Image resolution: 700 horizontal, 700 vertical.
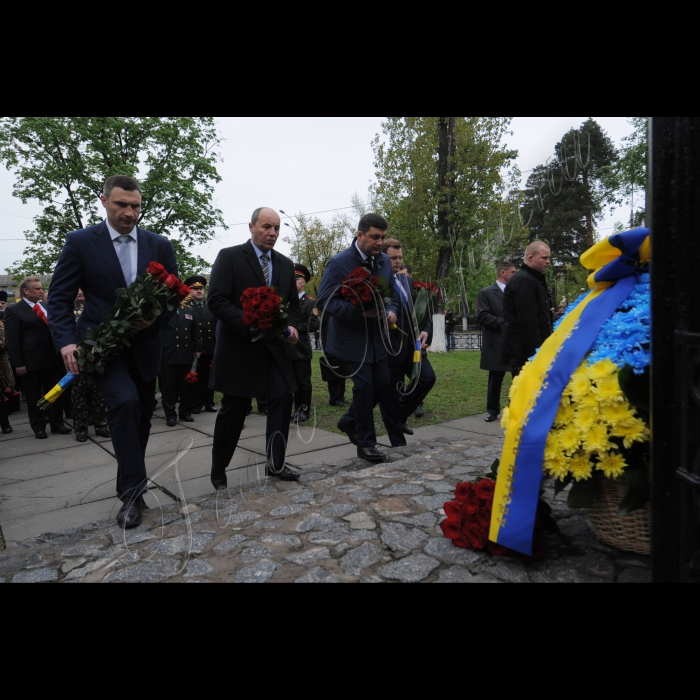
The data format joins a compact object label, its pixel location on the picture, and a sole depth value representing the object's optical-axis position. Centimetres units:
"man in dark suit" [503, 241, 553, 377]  644
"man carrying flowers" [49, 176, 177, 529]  382
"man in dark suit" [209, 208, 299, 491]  459
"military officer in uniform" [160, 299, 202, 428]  859
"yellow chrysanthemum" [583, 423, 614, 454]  244
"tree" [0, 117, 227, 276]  2077
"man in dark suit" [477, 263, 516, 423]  751
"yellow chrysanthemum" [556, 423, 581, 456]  252
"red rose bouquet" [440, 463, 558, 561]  272
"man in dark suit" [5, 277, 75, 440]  811
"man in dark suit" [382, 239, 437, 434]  628
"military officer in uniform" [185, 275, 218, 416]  952
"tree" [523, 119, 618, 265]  3425
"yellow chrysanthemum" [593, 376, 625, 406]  244
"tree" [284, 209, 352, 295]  3609
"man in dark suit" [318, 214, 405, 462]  529
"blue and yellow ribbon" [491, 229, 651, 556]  262
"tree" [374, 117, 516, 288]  2234
